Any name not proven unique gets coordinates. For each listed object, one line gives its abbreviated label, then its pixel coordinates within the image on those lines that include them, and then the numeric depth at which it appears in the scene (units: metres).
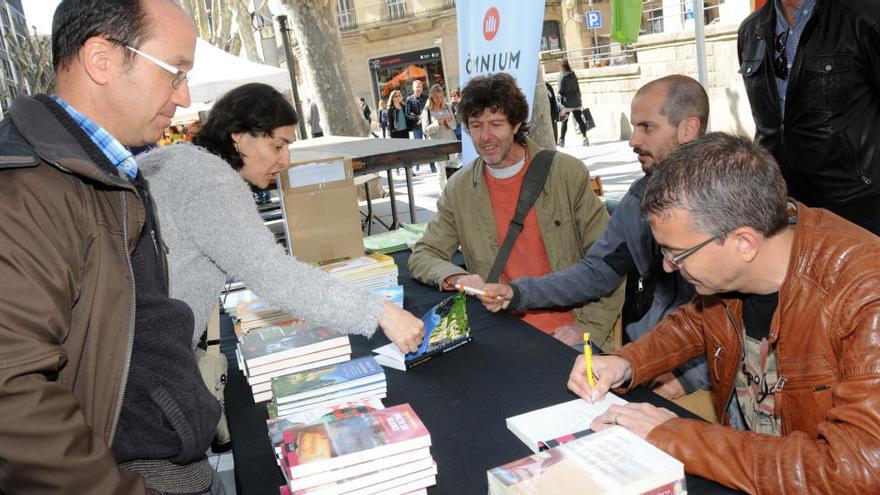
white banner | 3.99
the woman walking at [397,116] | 14.28
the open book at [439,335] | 1.97
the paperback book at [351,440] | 1.27
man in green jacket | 2.87
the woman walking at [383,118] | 16.17
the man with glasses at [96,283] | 0.99
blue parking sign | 15.77
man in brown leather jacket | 1.22
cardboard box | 3.07
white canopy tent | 9.95
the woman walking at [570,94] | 13.88
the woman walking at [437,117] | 12.34
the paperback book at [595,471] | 1.14
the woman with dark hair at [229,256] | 1.76
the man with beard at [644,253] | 2.48
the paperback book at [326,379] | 1.67
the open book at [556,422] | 1.43
